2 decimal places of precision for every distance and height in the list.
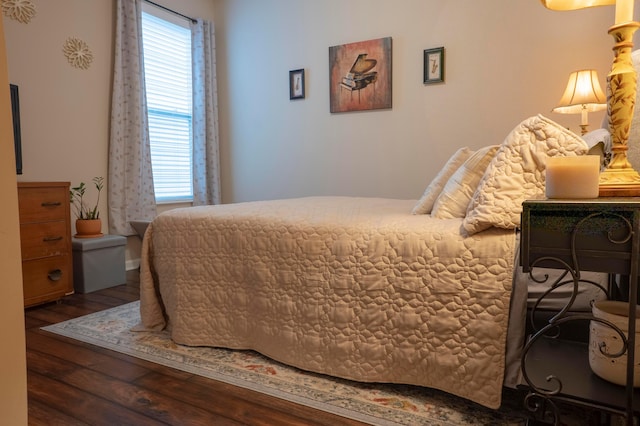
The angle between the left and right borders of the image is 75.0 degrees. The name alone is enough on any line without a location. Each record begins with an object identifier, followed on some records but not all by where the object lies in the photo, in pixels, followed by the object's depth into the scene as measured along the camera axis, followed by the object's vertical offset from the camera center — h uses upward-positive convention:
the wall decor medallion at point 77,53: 3.21 +1.03
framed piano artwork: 3.63 +0.96
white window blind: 3.90 +0.79
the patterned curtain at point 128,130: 3.51 +0.46
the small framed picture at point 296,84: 4.03 +0.96
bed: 1.35 -0.37
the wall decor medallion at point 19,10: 2.83 +1.21
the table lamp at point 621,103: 1.12 +0.21
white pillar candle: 1.08 +0.01
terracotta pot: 3.13 -0.33
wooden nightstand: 0.98 -0.17
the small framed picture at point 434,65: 3.42 +0.96
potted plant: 3.13 -0.23
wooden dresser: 2.57 -0.36
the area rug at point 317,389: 1.40 -0.78
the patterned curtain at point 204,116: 4.29 +0.70
